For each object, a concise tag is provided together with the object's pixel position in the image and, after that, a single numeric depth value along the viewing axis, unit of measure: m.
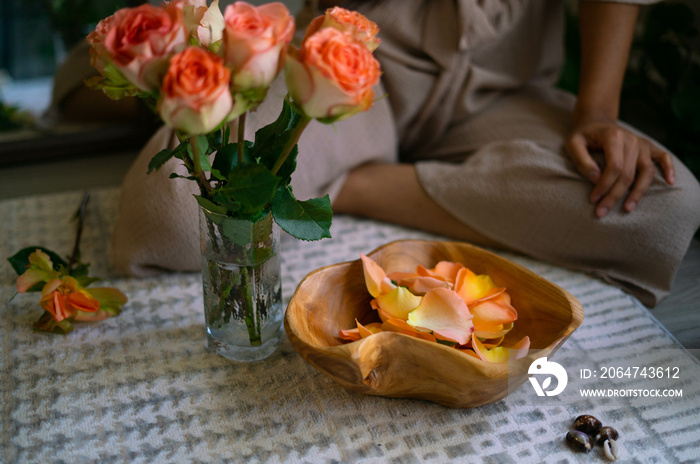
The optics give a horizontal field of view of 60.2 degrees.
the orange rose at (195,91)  0.45
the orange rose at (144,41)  0.46
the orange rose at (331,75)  0.47
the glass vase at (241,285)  0.62
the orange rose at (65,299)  0.73
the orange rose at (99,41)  0.51
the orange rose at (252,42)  0.47
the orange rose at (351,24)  0.51
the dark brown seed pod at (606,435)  0.64
